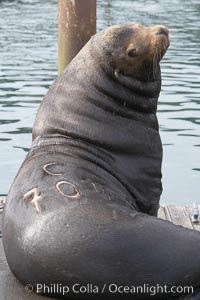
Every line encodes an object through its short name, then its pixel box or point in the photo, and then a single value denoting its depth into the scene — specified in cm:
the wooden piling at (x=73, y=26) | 1159
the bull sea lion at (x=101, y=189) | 652
